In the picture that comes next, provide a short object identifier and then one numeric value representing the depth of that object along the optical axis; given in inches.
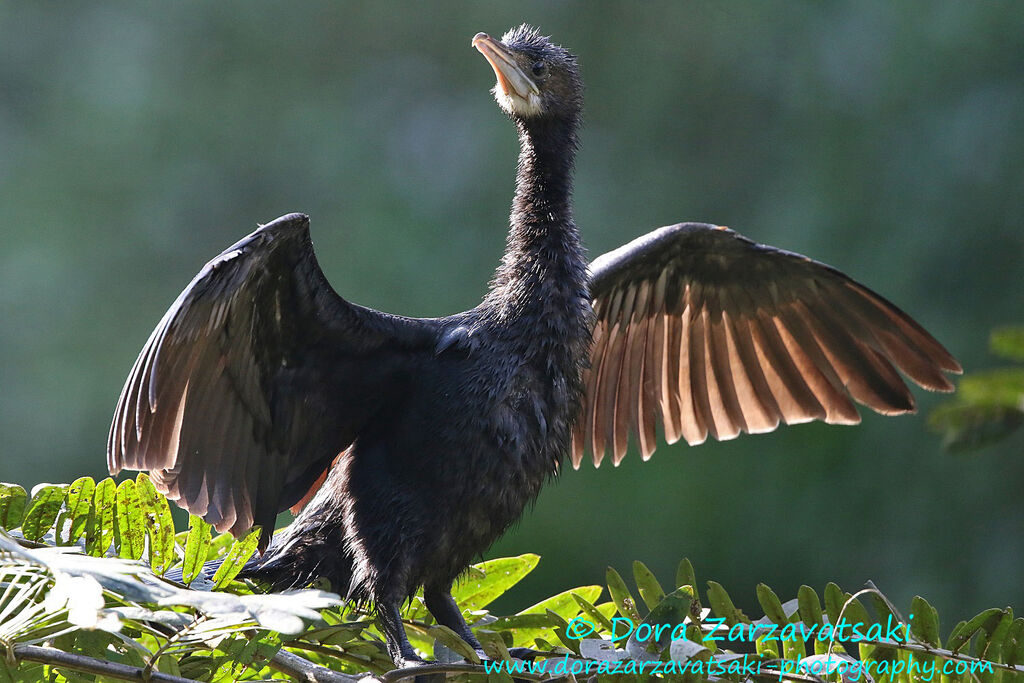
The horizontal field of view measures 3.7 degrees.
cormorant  308.5
